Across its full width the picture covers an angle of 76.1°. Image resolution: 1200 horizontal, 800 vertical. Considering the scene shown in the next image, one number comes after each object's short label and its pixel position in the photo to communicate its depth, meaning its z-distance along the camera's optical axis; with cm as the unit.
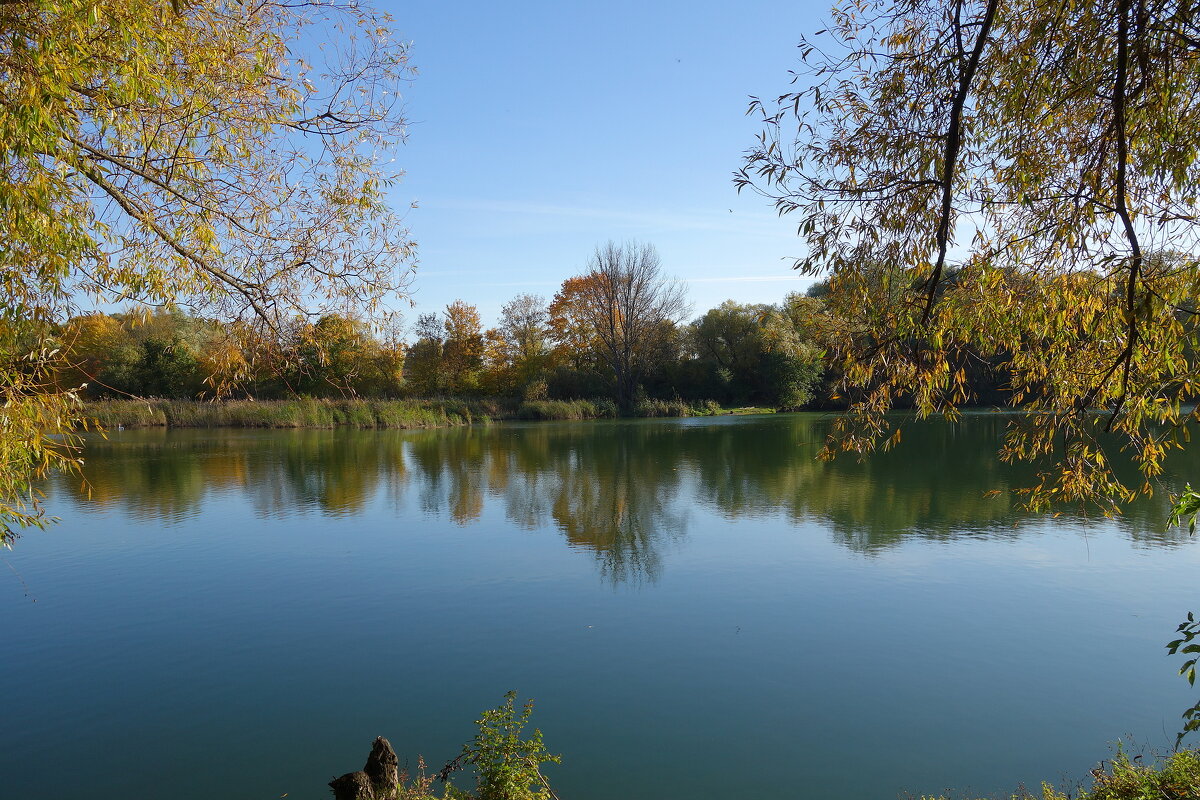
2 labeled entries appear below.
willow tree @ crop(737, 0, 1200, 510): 363
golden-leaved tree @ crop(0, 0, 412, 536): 347
